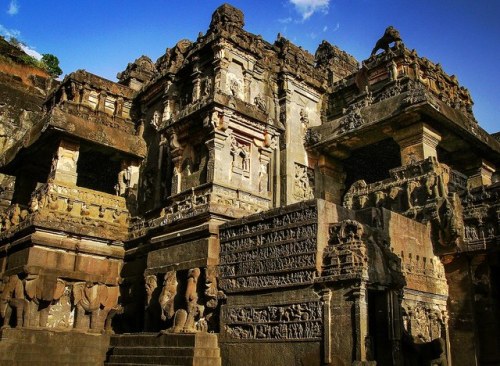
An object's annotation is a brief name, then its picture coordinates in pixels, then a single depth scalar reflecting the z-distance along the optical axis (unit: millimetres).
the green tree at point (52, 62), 40609
